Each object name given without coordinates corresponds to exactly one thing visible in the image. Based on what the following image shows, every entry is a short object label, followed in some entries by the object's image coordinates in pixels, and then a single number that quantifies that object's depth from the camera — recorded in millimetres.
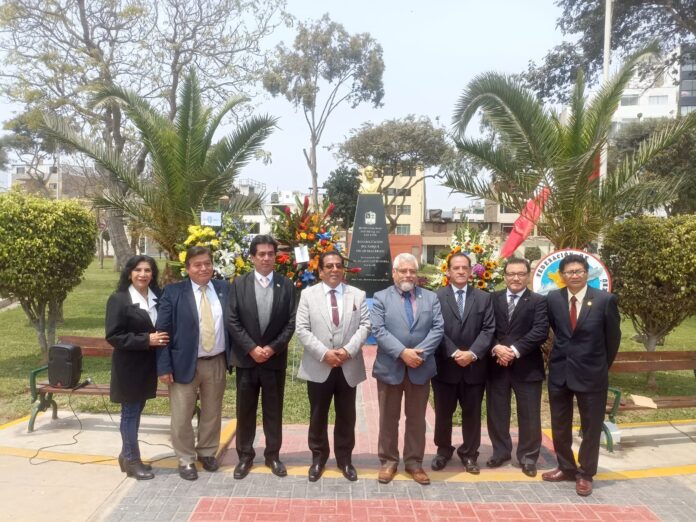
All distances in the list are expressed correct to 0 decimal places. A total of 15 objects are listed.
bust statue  11852
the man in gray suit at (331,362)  4477
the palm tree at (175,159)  8570
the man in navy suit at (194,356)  4465
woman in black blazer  4395
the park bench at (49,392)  5582
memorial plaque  11477
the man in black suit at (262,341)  4516
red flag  7629
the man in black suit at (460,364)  4648
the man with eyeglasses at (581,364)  4355
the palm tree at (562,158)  7453
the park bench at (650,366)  5480
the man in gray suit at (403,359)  4465
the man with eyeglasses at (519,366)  4645
